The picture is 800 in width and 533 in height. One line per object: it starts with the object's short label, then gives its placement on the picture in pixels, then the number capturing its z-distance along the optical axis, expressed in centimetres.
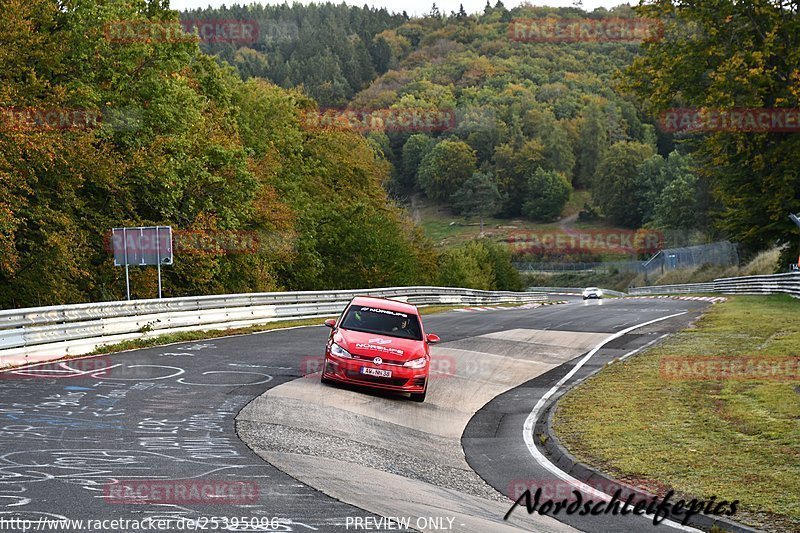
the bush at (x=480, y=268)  9519
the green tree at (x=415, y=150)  19500
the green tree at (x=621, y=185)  16425
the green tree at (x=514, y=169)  18688
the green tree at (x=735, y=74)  3816
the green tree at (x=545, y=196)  17912
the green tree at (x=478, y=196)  17478
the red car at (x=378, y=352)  1545
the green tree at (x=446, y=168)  18475
